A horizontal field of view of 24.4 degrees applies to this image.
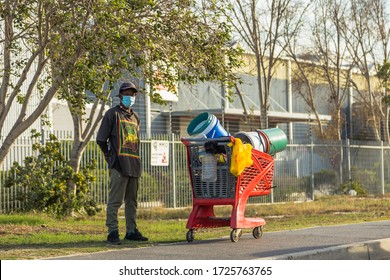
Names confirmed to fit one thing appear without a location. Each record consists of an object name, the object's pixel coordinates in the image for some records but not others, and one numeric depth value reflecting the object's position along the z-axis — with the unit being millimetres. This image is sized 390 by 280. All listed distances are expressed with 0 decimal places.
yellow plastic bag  12438
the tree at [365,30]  35969
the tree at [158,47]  14062
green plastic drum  13672
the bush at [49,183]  18922
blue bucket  13195
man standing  12281
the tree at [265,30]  28281
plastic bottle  12727
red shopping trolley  12656
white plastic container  13281
